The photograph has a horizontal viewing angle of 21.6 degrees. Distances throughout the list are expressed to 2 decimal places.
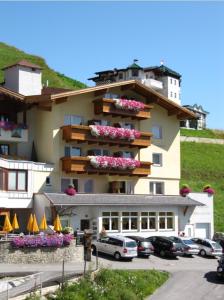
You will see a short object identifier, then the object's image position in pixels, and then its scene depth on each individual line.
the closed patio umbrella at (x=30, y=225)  41.72
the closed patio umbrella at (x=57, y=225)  43.00
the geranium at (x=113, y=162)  51.72
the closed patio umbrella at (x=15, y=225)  42.25
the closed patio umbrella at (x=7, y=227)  41.28
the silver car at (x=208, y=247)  49.18
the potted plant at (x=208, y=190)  59.58
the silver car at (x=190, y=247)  47.88
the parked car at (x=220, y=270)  38.00
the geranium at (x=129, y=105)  54.22
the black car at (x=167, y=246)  46.22
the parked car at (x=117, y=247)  42.72
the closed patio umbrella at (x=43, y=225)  42.19
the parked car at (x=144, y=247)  45.00
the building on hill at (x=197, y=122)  153.18
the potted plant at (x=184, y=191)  57.78
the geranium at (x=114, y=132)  52.09
